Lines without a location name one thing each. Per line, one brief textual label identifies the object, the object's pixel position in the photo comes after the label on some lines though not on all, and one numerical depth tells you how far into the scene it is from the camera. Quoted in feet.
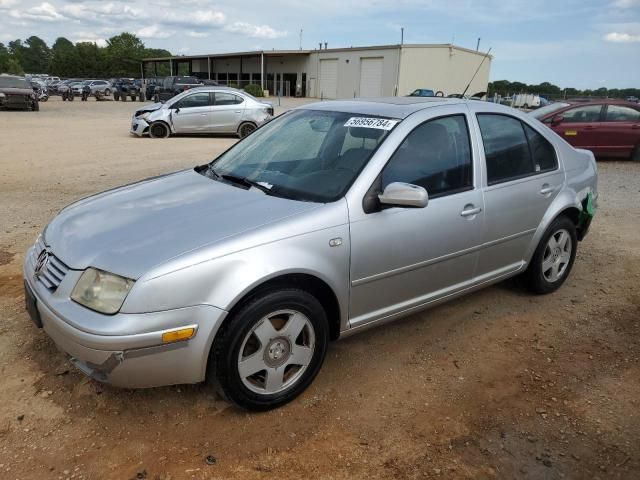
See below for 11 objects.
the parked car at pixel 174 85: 94.32
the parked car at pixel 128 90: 134.27
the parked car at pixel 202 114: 49.03
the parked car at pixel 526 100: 120.68
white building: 134.62
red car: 40.86
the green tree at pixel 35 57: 397.58
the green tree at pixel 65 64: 291.17
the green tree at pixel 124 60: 289.74
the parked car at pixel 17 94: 77.66
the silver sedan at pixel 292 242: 8.02
